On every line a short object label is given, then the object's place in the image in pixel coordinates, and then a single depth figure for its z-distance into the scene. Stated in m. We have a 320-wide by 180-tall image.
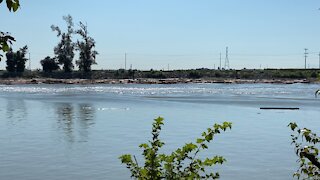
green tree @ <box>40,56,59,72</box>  124.50
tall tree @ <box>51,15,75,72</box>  123.25
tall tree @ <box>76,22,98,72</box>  120.62
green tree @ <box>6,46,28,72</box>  126.19
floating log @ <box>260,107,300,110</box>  37.53
